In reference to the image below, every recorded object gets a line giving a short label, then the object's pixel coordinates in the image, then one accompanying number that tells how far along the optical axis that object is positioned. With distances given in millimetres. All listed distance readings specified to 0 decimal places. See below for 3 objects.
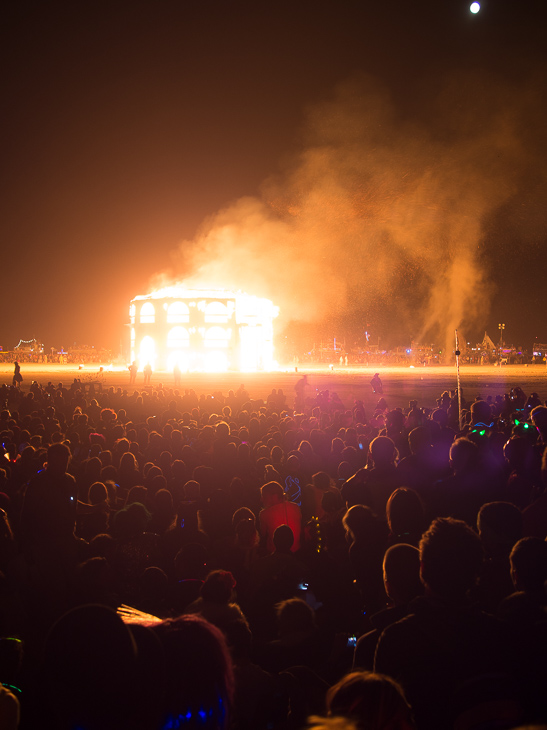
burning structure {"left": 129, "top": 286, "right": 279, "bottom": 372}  55250
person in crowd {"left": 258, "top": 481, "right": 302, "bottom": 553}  4887
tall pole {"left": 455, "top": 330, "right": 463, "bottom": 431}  10728
